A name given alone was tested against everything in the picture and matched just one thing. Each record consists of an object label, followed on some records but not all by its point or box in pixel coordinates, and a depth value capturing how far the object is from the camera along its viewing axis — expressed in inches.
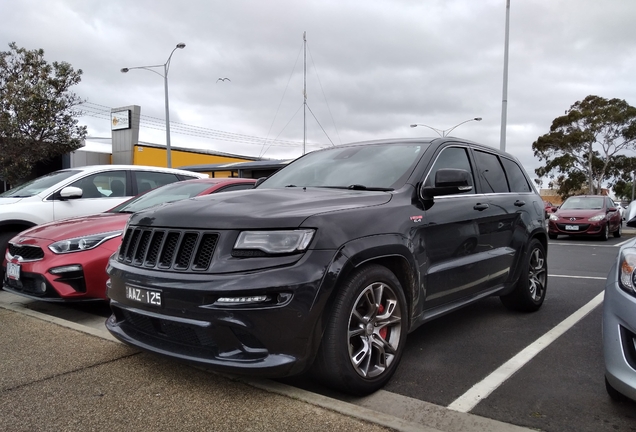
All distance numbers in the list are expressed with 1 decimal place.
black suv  108.3
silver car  101.8
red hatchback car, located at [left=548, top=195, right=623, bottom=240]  634.2
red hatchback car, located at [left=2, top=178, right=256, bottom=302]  185.6
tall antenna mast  834.3
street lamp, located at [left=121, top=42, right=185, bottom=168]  918.6
